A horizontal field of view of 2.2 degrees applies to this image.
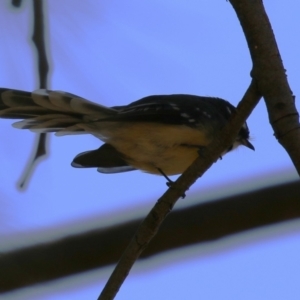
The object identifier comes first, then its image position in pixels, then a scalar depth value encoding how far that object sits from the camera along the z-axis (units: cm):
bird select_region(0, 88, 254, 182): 393
